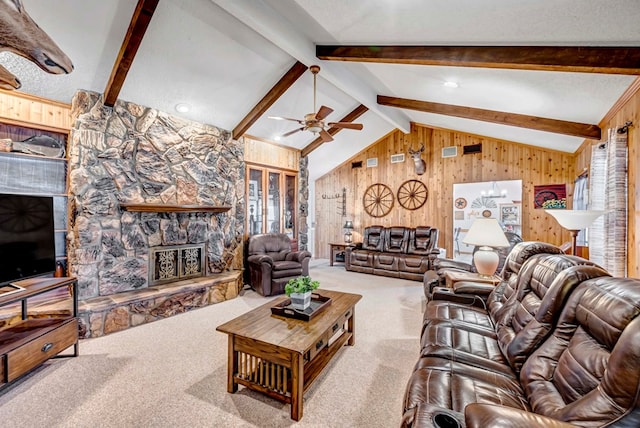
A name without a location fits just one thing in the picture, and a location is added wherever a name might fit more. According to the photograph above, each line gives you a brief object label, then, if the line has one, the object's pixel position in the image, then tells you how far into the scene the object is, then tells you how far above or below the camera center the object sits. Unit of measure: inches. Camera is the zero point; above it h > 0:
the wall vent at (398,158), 291.4 +52.0
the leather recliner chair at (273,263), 190.1 -37.5
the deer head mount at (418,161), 274.9 +45.8
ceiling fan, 150.7 +47.0
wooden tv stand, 85.3 -41.1
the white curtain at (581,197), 165.7 +7.3
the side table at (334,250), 298.8 -42.7
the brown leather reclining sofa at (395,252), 238.5 -38.4
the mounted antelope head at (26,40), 46.1 +29.7
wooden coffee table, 76.6 -39.9
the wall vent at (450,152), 263.7 +52.9
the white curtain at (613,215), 110.3 -2.5
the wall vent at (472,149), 252.7 +53.3
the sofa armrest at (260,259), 191.0 -33.3
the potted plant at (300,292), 100.2 -28.8
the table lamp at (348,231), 308.2 -24.0
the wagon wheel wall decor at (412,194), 281.4 +14.9
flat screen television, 99.6 -9.9
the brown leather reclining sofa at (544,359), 39.9 -28.7
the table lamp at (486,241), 121.3 -13.4
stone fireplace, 140.7 -0.1
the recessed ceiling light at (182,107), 169.8 +60.8
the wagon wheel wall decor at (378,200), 300.2 +9.8
